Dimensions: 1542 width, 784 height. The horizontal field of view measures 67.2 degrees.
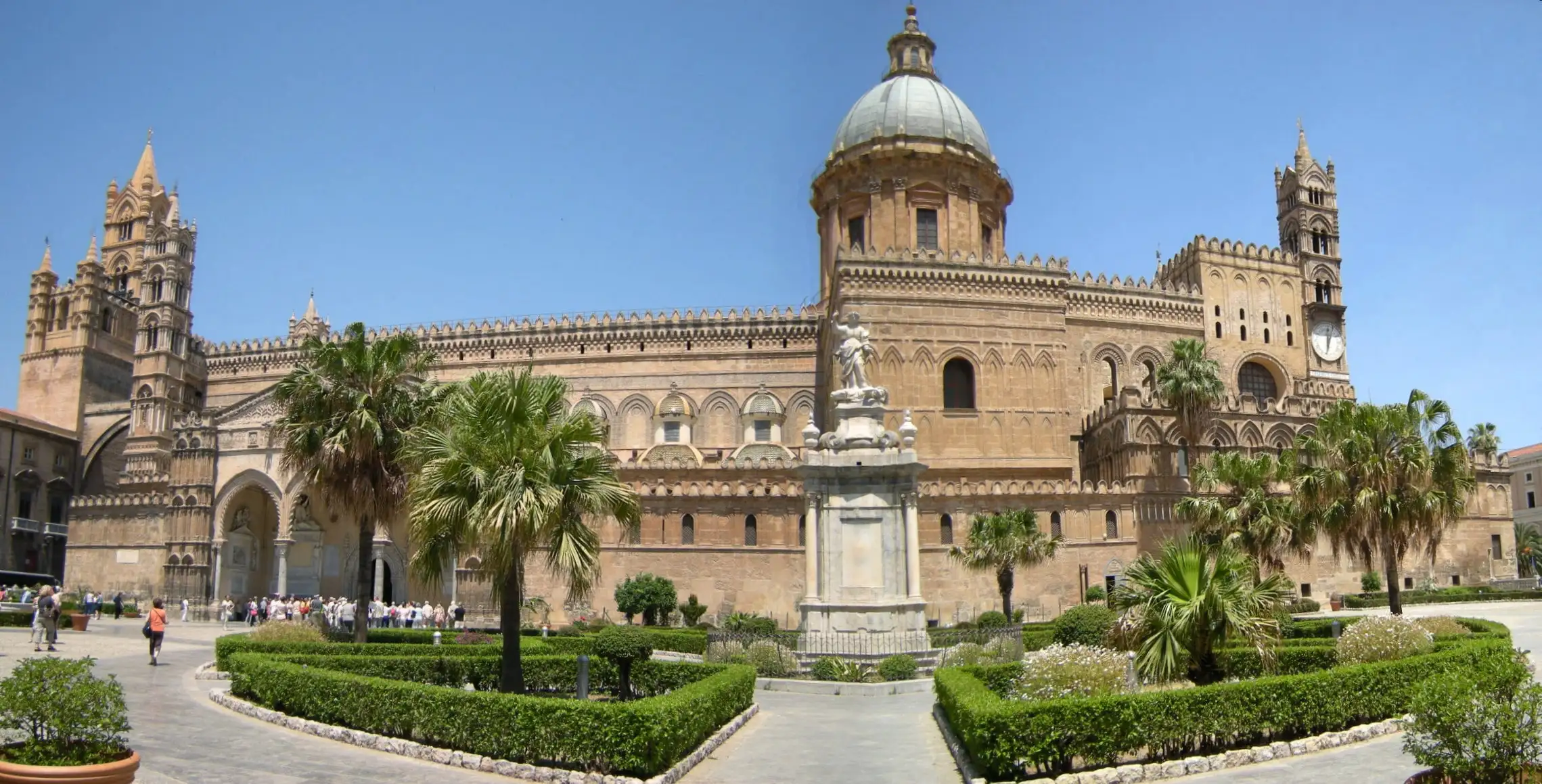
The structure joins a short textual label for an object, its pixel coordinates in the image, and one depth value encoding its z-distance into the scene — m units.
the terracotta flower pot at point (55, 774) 8.73
